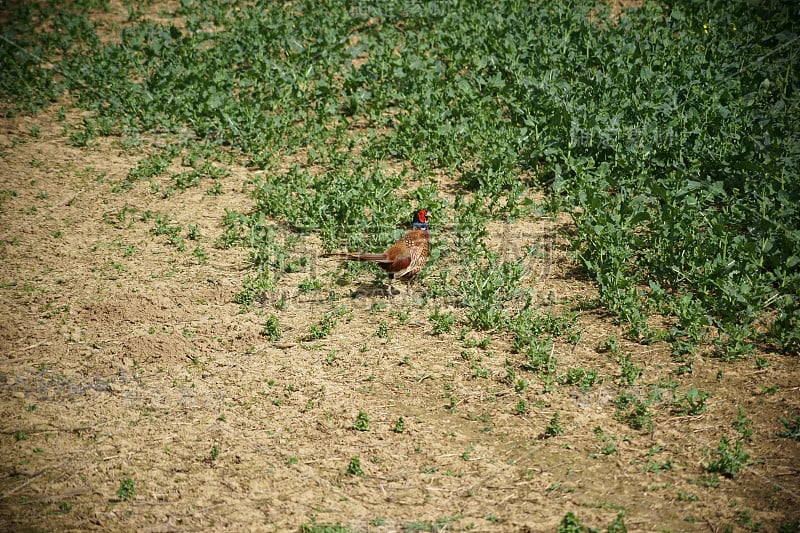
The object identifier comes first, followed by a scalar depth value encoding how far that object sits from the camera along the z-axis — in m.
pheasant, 11.24
